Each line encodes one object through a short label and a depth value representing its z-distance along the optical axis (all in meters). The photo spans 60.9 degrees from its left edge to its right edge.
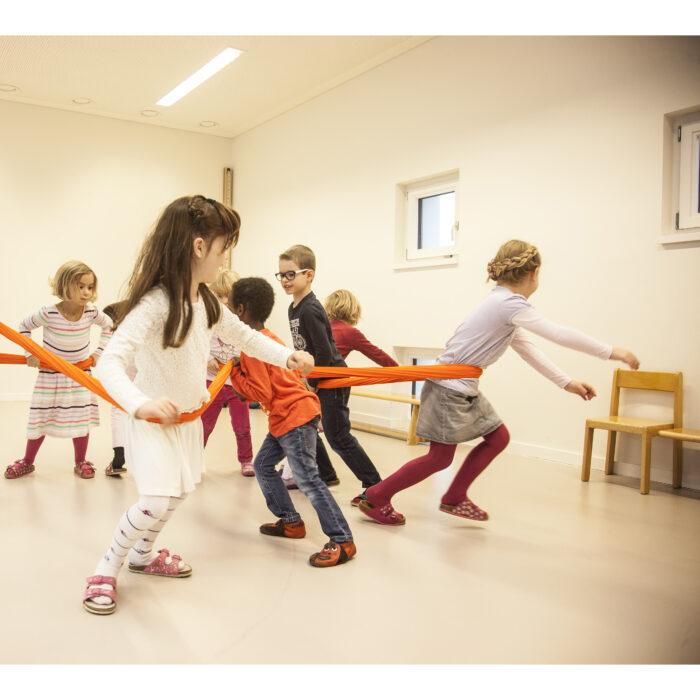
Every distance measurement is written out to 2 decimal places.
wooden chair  3.60
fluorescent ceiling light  6.11
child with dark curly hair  2.44
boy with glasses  3.01
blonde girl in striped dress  3.52
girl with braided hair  2.64
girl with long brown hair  1.93
